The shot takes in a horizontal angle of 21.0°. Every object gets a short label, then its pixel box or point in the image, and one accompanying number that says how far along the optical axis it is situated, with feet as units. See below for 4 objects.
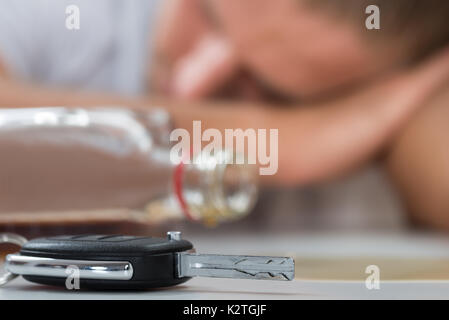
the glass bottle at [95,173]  2.14
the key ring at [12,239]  1.75
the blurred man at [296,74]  3.21
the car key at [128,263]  1.55
